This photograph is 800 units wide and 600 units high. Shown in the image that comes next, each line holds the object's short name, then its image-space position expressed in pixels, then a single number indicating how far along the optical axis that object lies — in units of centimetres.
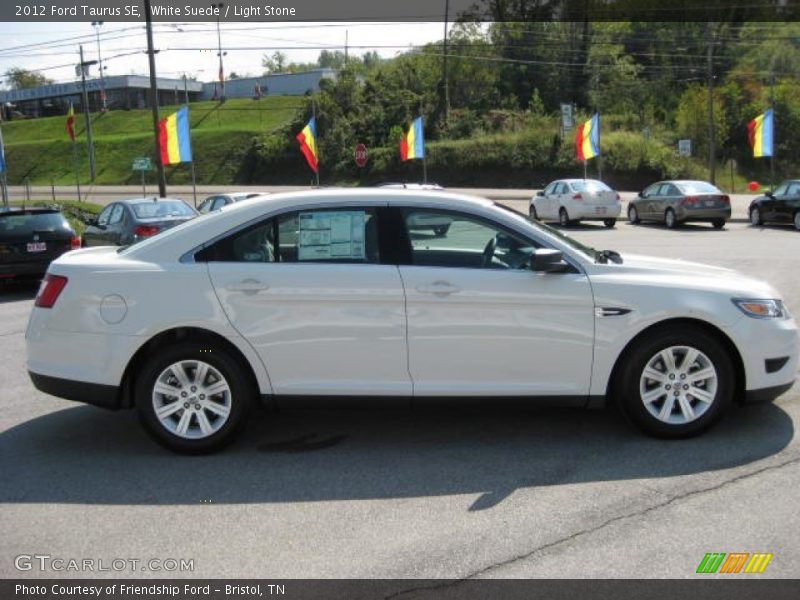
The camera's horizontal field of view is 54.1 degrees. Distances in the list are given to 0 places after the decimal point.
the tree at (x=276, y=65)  13499
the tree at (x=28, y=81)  13212
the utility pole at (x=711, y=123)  3893
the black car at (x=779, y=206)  2159
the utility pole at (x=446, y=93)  6143
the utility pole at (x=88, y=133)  6292
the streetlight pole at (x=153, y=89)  2473
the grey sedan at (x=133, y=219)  1441
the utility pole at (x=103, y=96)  9325
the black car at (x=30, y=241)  1284
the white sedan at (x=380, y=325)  489
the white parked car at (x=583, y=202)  2484
